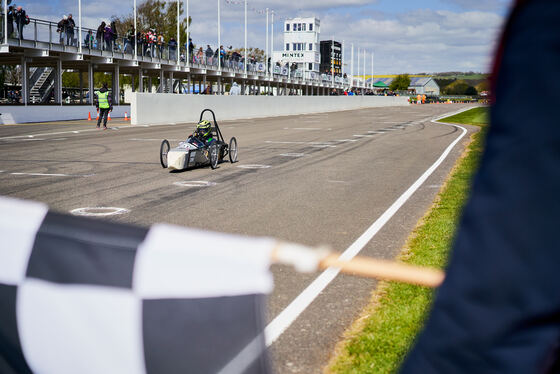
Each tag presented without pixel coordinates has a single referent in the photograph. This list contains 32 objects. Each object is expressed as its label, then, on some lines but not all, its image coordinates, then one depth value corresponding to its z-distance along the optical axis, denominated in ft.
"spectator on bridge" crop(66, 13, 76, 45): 119.65
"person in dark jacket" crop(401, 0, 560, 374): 3.00
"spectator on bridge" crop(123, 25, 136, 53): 139.14
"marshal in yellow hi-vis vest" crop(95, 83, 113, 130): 87.83
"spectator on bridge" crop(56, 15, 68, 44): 117.39
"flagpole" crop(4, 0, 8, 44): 102.27
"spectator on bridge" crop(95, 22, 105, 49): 130.00
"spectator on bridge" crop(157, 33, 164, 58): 151.64
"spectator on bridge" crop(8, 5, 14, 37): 103.50
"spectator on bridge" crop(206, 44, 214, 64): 179.82
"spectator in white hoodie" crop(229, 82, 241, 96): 140.75
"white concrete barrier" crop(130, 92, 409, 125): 104.99
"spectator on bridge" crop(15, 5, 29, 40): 105.19
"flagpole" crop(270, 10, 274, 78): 221.66
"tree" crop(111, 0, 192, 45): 244.01
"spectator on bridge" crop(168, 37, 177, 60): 157.44
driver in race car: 42.34
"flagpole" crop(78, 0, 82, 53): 122.72
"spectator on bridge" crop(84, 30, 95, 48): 126.00
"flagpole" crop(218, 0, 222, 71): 184.34
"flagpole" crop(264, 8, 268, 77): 221.11
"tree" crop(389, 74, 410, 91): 568.00
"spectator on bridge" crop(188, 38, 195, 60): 171.40
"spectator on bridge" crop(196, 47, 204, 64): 174.56
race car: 40.37
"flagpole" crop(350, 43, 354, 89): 354.25
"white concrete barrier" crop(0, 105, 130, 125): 100.27
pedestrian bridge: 113.70
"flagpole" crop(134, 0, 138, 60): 141.08
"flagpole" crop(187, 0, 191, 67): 165.52
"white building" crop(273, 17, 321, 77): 436.15
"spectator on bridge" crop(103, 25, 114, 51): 132.67
